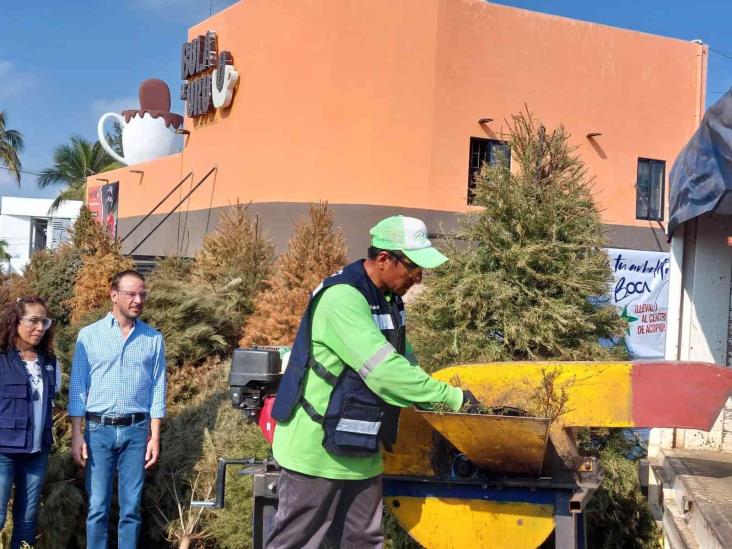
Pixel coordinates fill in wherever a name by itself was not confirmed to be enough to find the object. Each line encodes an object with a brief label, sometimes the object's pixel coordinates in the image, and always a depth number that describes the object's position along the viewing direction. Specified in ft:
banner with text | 33.09
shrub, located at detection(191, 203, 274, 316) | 28.12
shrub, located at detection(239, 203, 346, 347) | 24.44
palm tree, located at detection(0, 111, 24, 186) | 102.73
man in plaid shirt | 15.03
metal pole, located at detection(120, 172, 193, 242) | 52.54
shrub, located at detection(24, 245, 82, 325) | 30.58
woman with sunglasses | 14.39
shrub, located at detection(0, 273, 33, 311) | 28.81
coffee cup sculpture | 61.77
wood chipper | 10.96
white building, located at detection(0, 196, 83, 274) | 125.80
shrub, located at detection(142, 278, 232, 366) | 22.66
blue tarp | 11.68
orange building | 41.45
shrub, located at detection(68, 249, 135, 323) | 26.35
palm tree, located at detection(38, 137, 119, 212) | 133.08
